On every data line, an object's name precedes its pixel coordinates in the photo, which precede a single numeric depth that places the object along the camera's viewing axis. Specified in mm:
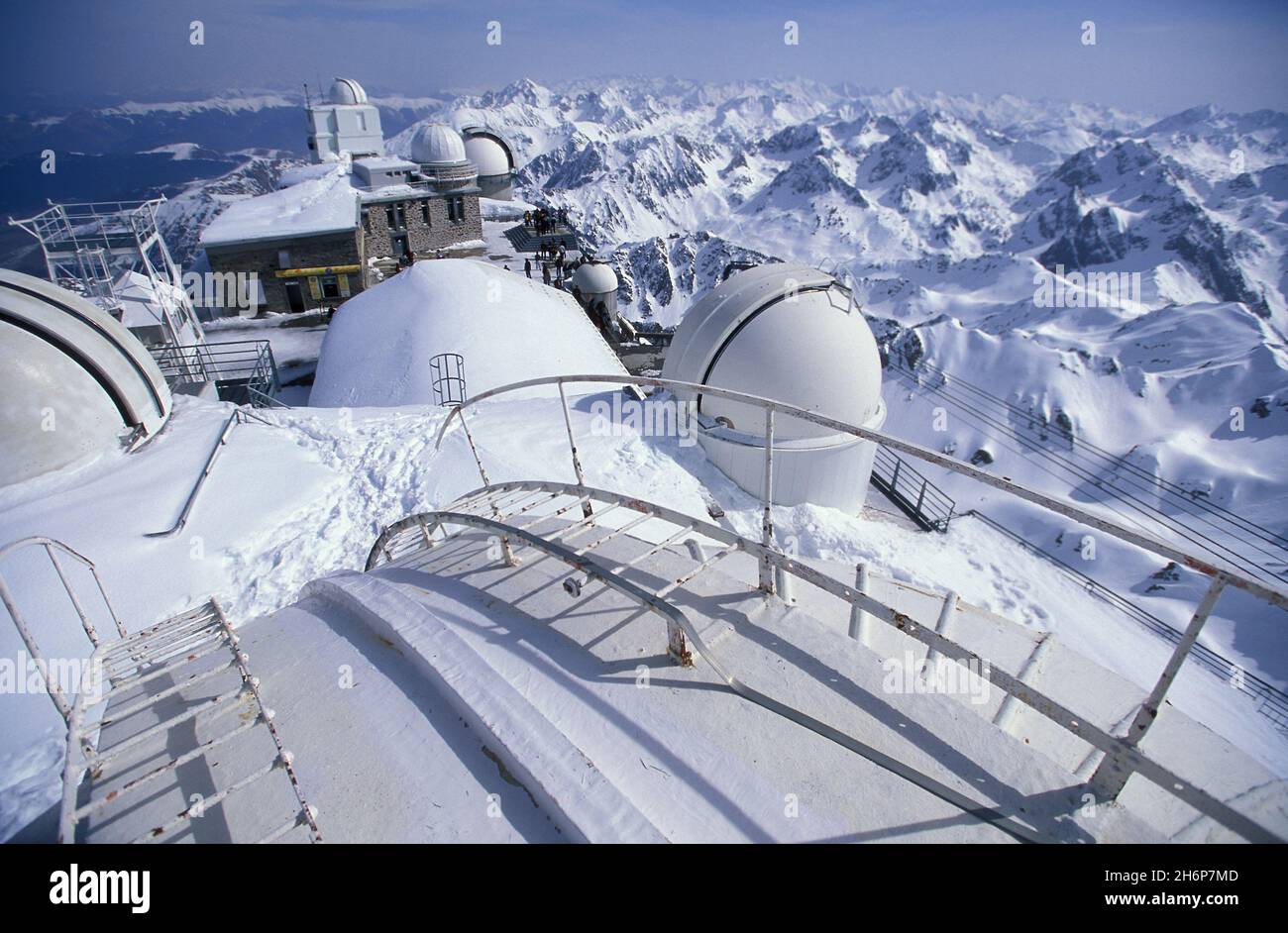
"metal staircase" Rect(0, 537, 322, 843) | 3098
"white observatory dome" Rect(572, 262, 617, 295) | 28953
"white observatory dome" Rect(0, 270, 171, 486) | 9688
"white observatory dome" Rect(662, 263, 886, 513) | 12797
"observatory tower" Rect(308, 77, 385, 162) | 47750
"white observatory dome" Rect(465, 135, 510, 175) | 51719
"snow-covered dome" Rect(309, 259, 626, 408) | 17719
